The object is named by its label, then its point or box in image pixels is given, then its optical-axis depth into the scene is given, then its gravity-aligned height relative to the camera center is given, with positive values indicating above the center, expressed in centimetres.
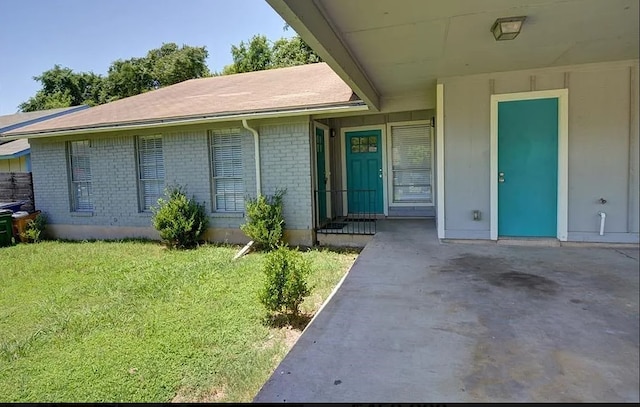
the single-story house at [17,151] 1258 +136
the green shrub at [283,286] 399 -114
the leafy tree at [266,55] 2333 +883
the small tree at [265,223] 704 -79
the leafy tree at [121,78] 2797 +881
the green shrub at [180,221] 756 -74
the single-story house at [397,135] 369 +88
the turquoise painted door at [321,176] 772 +11
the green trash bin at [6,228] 892 -94
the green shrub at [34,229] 904 -99
